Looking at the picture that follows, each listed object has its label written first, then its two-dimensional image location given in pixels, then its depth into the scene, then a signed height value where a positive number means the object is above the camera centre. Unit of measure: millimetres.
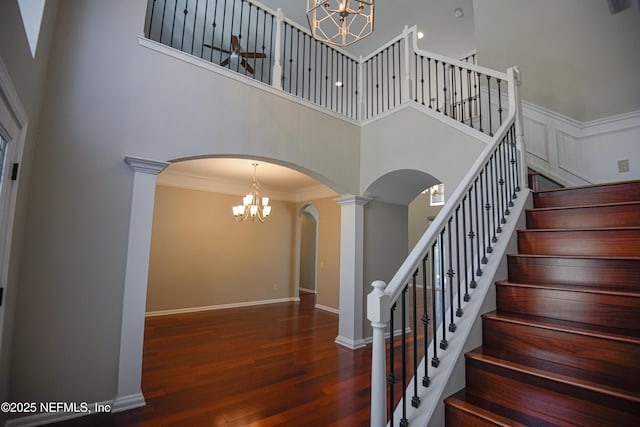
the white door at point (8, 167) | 1580 +411
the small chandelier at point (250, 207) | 5457 +719
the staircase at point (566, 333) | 1349 -412
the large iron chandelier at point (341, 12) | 2207 +1802
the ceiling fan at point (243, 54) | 4539 +3084
